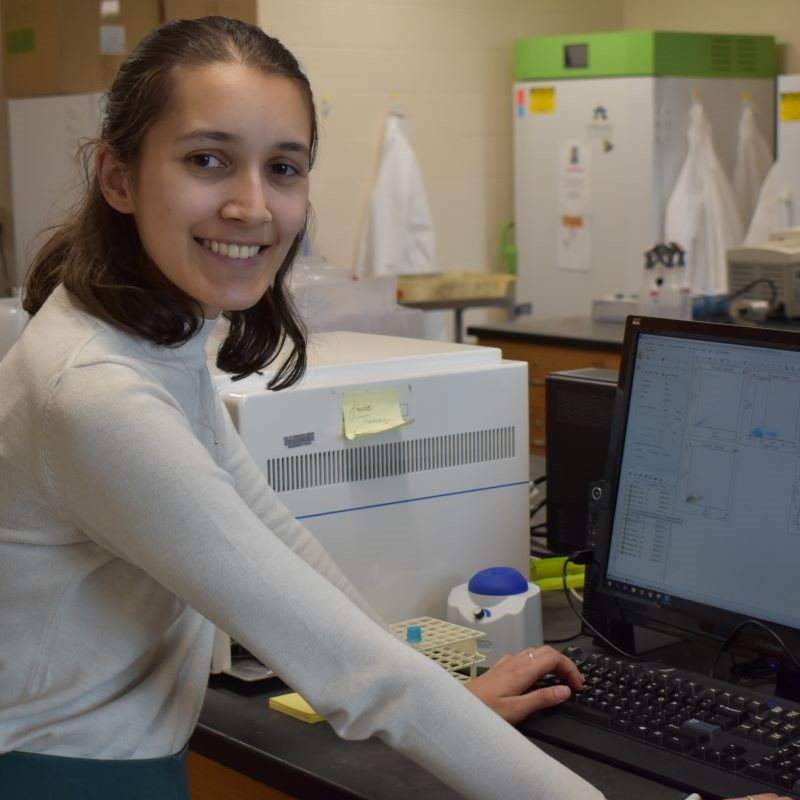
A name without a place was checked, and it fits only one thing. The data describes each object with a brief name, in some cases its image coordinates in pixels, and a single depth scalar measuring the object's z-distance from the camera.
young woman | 1.00
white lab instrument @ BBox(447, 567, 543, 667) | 1.49
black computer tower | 1.84
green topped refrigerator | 5.50
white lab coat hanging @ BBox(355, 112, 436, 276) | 5.57
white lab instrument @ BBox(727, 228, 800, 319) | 4.39
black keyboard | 1.13
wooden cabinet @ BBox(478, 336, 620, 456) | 4.21
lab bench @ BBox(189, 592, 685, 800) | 1.17
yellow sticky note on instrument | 1.56
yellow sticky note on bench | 1.33
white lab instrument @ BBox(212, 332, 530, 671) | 1.52
